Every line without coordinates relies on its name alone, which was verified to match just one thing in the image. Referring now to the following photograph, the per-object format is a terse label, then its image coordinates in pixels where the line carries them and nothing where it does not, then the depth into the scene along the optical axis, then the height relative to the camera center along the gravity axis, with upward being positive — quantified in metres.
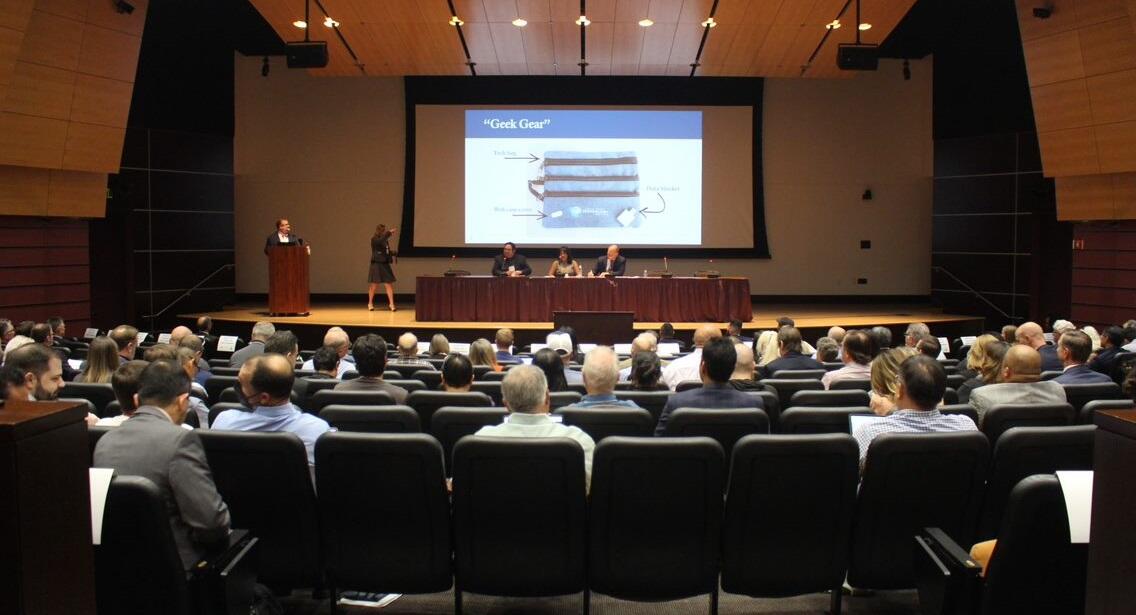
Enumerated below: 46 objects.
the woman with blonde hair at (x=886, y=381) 3.58 -0.41
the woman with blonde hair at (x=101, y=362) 4.68 -0.46
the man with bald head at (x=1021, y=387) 3.87 -0.47
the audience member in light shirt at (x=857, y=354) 5.09 -0.43
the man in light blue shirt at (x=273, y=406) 3.12 -0.46
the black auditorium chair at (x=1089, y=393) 4.45 -0.56
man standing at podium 11.48 +0.50
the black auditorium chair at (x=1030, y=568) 2.15 -0.71
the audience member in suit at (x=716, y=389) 3.76 -0.47
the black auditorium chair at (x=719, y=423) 3.37 -0.55
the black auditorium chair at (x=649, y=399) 4.29 -0.58
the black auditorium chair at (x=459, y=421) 3.47 -0.56
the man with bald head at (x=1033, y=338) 5.70 -0.37
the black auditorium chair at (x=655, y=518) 2.59 -0.71
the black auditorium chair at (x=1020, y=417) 3.45 -0.53
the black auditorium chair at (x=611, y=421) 3.42 -0.55
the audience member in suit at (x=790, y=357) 5.75 -0.51
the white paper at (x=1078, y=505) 1.95 -0.49
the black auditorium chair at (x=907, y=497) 2.72 -0.67
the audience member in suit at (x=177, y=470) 2.38 -0.52
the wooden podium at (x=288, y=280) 11.55 -0.05
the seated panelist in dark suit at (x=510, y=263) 11.86 +0.19
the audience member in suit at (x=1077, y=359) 4.72 -0.43
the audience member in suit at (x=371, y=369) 4.25 -0.45
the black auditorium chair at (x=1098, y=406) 3.56 -0.50
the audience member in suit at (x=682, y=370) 5.56 -0.57
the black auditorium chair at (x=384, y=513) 2.66 -0.72
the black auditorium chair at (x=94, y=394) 4.30 -0.57
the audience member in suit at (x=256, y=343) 5.90 -0.45
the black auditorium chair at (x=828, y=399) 4.16 -0.56
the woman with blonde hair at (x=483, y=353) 5.57 -0.47
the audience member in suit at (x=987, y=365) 4.35 -0.42
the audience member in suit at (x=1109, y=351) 5.82 -0.47
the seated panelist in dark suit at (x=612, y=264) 11.80 +0.18
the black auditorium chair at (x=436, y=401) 4.09 -0.57
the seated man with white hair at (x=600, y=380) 3.73 -0.43
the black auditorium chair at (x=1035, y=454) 2.82 -0.55
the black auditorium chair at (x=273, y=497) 2.70 -0.68
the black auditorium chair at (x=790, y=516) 2.67 -0.72
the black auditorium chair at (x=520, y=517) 2.60 -0.71
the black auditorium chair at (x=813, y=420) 3.53 -0.56
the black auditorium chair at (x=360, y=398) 4.02 -0.55
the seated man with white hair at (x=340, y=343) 5.54 -0.42
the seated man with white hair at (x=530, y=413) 2.99 -0.46
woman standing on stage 12.28 +0.27
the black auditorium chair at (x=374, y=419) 3.44 -0.55
